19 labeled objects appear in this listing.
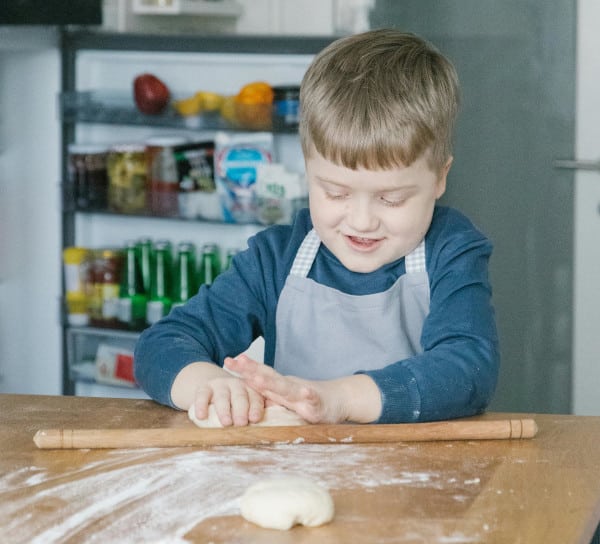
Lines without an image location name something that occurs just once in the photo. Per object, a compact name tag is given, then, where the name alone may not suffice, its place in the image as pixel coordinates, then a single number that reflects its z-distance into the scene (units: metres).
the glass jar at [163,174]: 3.22
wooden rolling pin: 1.13
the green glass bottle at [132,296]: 3.29
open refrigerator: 3.13
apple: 3.15
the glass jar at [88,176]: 3.29
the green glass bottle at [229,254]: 3.19
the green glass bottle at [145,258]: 3.28
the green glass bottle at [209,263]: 3.19
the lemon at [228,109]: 3.07
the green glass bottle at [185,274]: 3.20
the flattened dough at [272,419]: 1.20
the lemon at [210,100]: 3.12
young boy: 1.23
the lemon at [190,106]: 3.13
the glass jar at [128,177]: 3.26
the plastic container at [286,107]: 2.94
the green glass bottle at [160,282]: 3.23
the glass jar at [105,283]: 3.31
